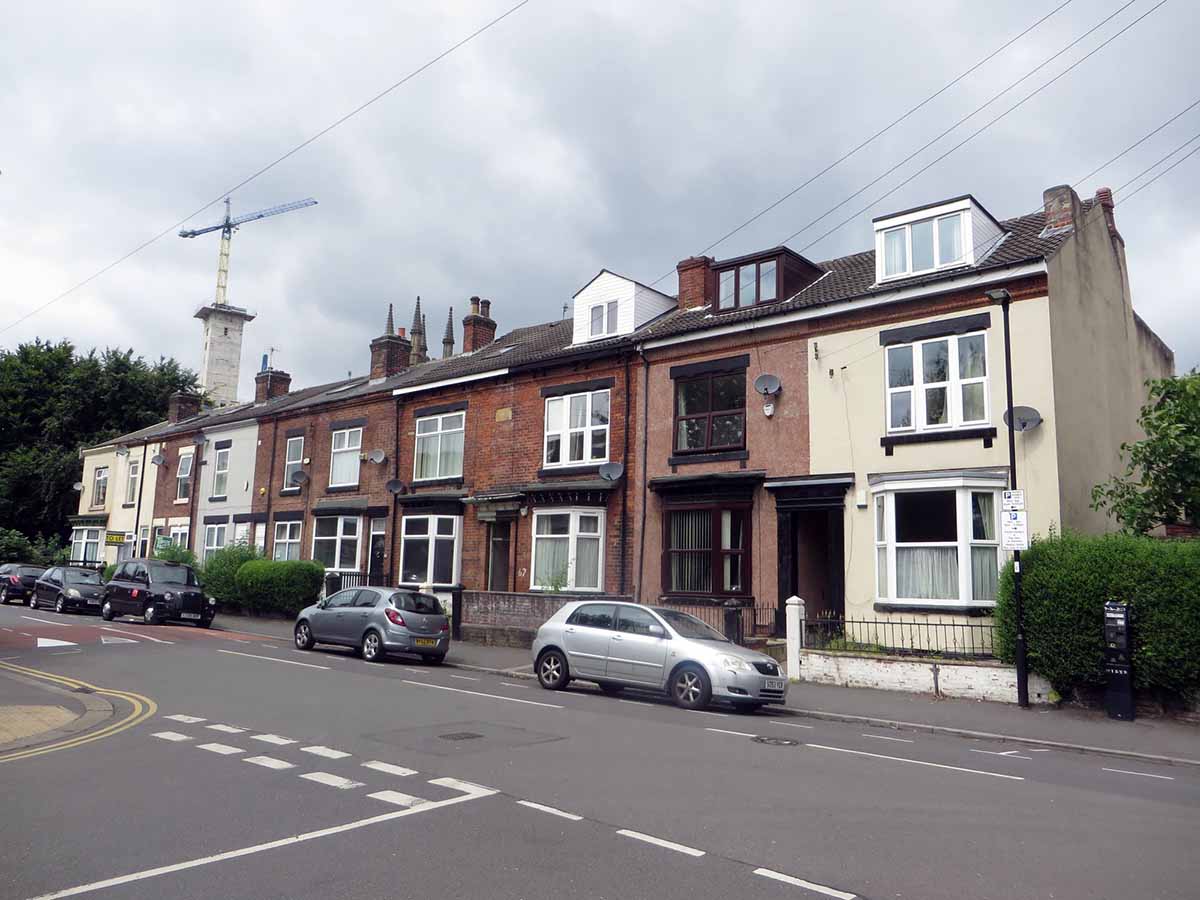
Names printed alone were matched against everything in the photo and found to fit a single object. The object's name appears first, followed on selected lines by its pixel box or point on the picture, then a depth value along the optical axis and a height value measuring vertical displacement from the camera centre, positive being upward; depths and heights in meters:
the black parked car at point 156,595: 25.47 -0.62
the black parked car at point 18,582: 34.41 -0.46
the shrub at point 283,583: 27.88 -0.21
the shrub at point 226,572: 29.95 +0.09
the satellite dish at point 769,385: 19.45 +4.34
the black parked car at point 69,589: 28.91 -0.59
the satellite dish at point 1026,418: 15.84 +3.06
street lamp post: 13.91 -0.52
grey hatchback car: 18.36 -0.91
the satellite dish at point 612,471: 21.86 +2.71
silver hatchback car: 13.02 -1.07
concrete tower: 66.62 +16.44
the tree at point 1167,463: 14.90 +2.26
